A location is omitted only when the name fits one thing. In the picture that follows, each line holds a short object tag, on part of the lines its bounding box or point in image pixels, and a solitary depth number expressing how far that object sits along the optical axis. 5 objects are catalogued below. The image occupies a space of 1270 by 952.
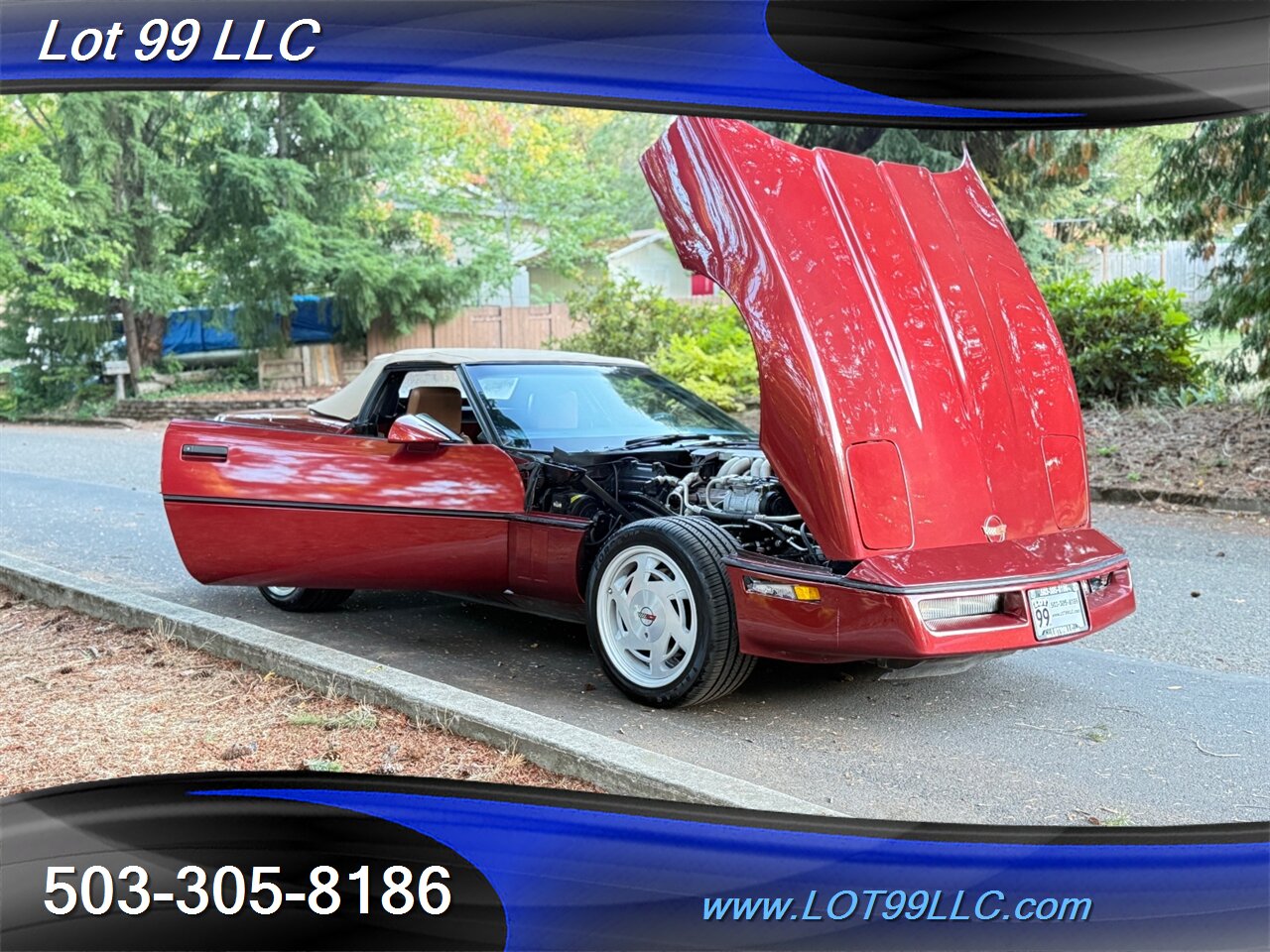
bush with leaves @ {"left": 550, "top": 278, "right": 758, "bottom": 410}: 17.06
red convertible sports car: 4.48
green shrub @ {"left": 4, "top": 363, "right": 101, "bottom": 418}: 26.50
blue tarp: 27.05
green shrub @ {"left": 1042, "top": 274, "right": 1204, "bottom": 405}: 13.78
